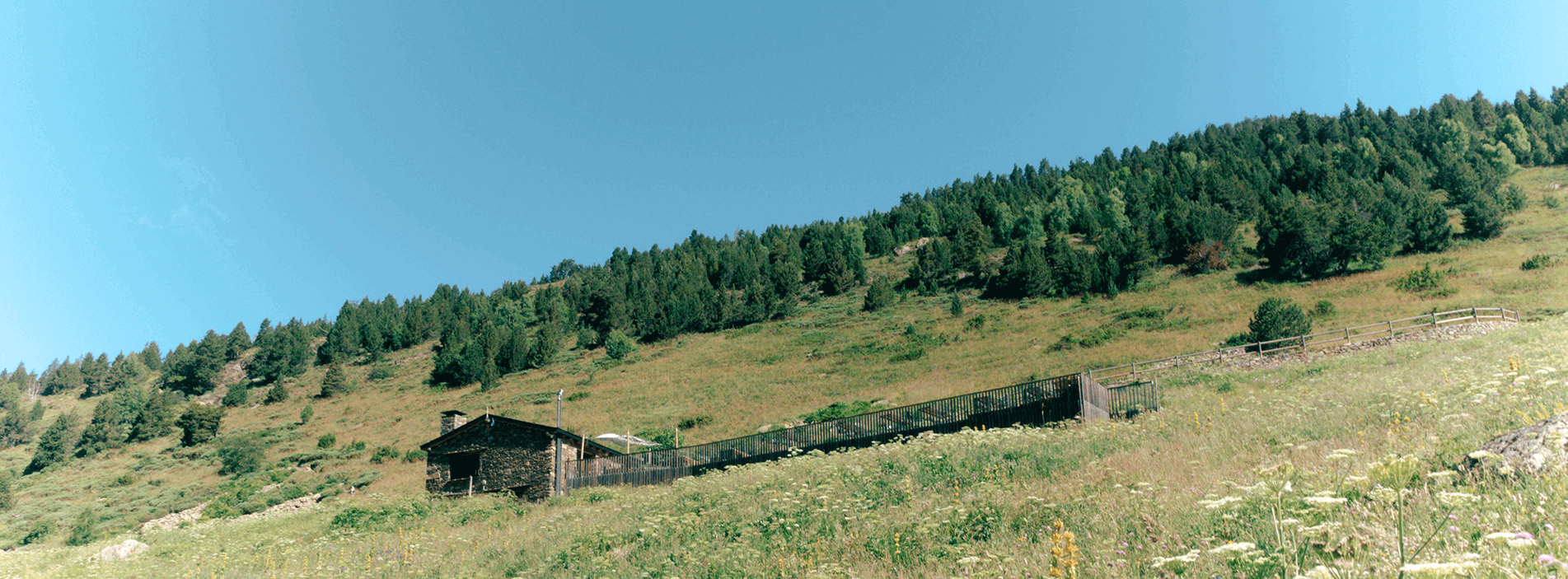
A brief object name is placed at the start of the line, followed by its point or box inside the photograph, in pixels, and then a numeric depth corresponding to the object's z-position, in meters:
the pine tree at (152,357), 131.00
